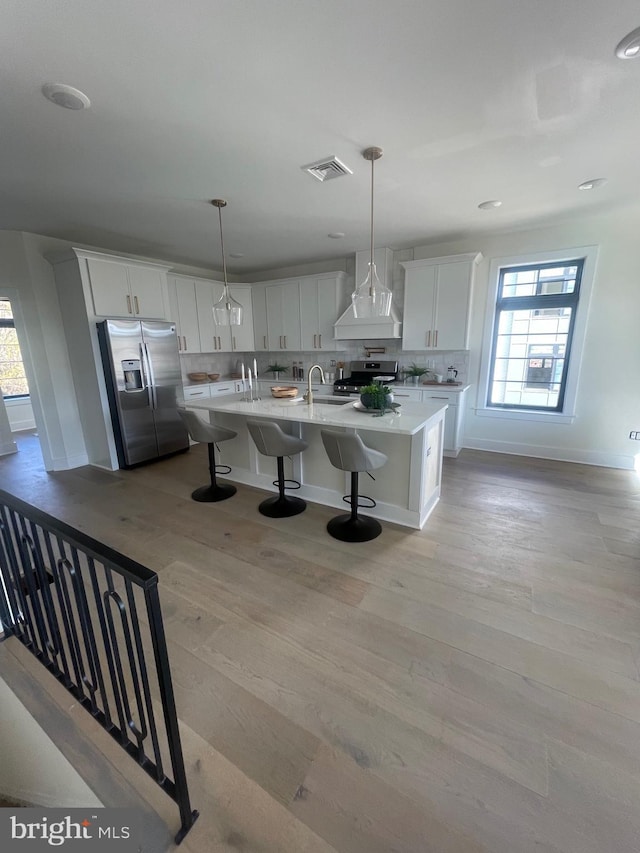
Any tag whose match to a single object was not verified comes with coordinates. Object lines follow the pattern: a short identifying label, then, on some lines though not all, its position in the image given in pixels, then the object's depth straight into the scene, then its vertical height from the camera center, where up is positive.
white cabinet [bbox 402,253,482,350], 4.36 +0.56
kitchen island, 2.72 -0.91
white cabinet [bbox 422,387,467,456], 4.40 -0.88
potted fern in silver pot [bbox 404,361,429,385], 4.93 -0.37
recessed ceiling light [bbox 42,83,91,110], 1.67 +1.26
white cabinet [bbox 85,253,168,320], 3.90 +0.76
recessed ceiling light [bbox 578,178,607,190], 2.84 +1.30
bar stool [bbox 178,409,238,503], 3.21 -0.82
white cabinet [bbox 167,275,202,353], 5.08 +0.58
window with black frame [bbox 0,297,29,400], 6.01 -0.20
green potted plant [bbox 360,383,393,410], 2.87 -0.42
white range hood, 4.83 +0.35
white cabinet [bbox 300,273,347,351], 5.24 +0.61
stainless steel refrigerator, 4.03 -0.43
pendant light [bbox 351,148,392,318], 2.39 +0.34
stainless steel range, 5.07 -0.44
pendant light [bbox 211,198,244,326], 2.97 +0.33
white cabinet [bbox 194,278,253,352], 5.50 +0.38
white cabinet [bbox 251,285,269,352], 5.98 +0.54
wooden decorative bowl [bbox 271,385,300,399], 3.63 -0.46
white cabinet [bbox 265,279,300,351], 5.64 +0.55
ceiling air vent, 2.40 +1.27
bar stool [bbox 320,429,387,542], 2.49 -0.85
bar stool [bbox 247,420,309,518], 2.82 -0.81
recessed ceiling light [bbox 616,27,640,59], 1.45 +1.26
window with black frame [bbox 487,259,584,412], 4.18 +0.10
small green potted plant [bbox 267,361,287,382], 6.17 -0.37
